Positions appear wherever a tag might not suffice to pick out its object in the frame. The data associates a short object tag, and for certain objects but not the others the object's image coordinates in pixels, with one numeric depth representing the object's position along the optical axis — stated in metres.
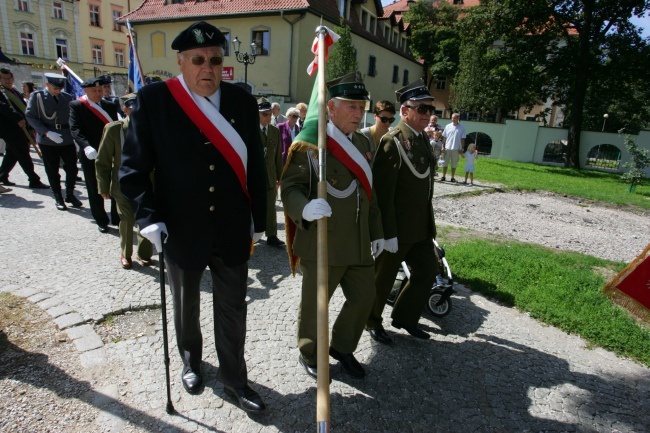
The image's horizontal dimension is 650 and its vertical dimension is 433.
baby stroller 4.16
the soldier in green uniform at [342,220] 2.98
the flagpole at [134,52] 5.93
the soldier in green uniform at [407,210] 3.48
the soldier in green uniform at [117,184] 4.97
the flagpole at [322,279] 2.01
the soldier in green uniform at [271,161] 6.02
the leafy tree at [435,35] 44.28
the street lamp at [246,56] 19.64
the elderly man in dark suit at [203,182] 2.45
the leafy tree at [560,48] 21.69
